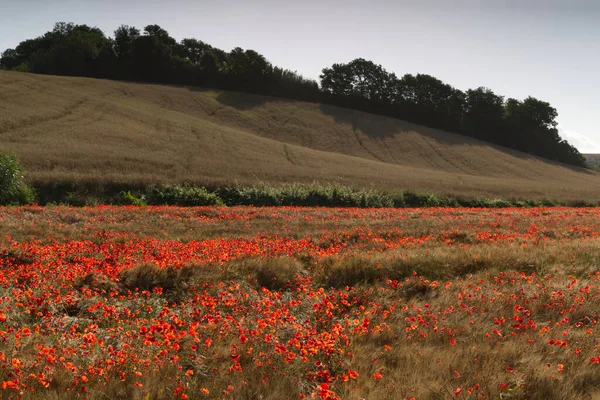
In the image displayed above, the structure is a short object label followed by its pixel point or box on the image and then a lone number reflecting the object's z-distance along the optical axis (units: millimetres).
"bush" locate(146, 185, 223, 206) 27062
